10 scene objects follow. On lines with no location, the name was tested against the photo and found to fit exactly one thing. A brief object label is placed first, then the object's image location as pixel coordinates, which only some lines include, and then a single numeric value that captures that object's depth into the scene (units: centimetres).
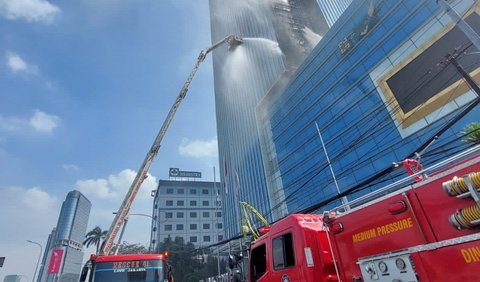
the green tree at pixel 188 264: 5125
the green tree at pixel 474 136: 1387
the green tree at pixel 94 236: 5278
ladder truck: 968
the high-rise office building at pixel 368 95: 2519
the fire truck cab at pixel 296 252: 538
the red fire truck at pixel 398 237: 325
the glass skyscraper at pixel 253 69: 6262
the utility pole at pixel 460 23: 833
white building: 8694
